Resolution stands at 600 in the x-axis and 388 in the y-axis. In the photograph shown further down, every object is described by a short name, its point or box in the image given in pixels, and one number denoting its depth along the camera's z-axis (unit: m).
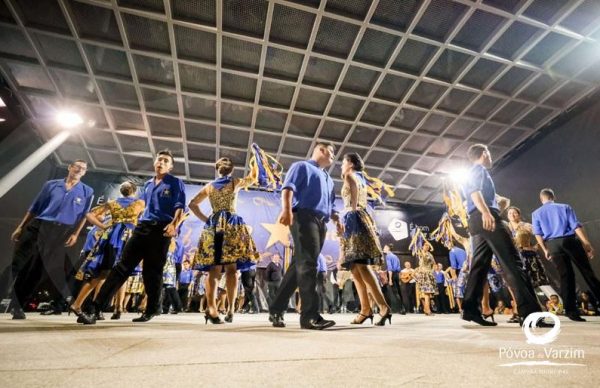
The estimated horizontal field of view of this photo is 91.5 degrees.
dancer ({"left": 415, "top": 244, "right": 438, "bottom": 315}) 9.13
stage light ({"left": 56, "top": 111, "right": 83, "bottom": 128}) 7.59
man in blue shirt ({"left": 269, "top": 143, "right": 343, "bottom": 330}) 2.65
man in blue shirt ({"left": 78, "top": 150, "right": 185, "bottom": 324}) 3.05
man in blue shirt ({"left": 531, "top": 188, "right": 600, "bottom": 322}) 4.38
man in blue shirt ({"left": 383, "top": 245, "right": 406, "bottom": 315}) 9.87
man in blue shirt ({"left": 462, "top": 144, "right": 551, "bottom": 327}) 2.98
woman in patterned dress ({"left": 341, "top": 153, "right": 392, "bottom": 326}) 3.34
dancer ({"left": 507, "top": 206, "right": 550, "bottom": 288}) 5.30
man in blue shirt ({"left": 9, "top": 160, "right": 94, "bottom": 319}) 3.86
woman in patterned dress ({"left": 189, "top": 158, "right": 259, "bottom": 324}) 3.54
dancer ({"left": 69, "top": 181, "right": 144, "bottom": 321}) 3.88
